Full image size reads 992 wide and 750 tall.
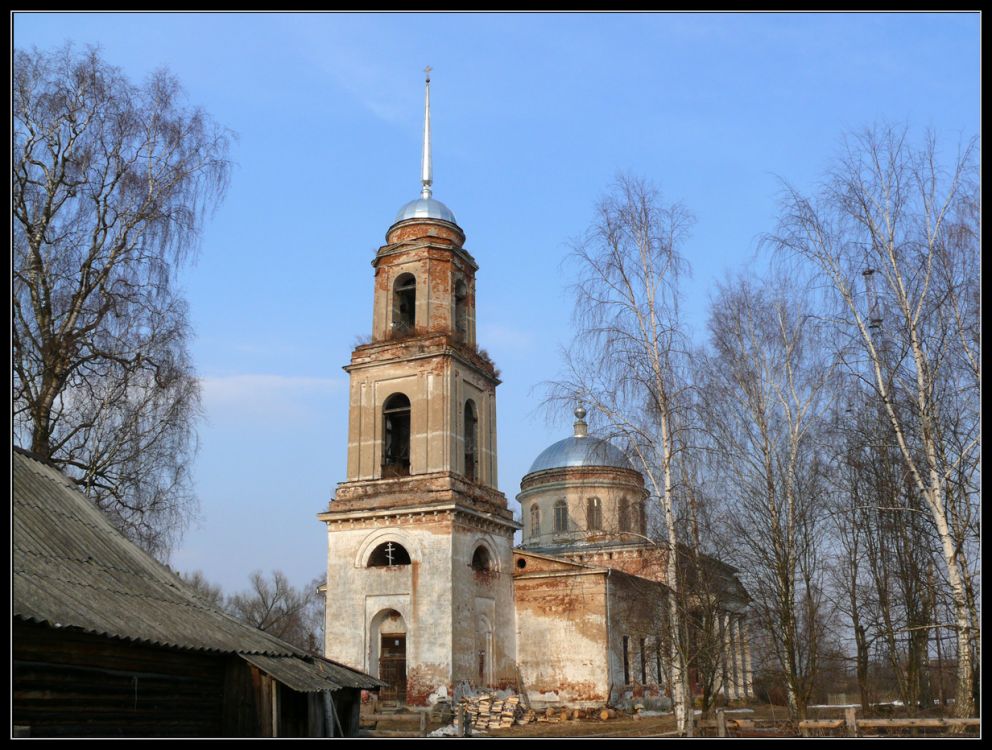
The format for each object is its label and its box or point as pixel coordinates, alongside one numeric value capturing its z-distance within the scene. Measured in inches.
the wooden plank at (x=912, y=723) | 547.6
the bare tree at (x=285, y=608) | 2508.6
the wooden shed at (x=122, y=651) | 384.2
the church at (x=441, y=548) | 1000.9
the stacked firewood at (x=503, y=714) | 948.0
